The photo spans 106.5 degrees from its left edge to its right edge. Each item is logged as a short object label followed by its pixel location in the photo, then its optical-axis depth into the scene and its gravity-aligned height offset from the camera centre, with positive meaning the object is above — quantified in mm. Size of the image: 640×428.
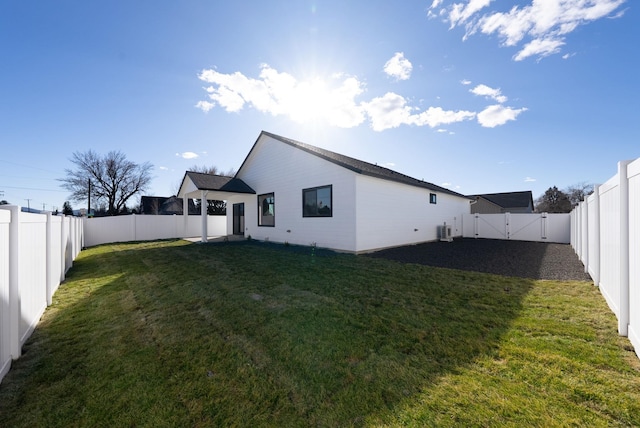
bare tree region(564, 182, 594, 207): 37469 +3950
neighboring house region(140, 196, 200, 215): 35031 +1764
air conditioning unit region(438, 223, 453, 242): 13476 -1000
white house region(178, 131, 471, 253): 9062 +744
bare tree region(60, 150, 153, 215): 31219 +5260
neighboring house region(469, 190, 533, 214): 29969 +1630
